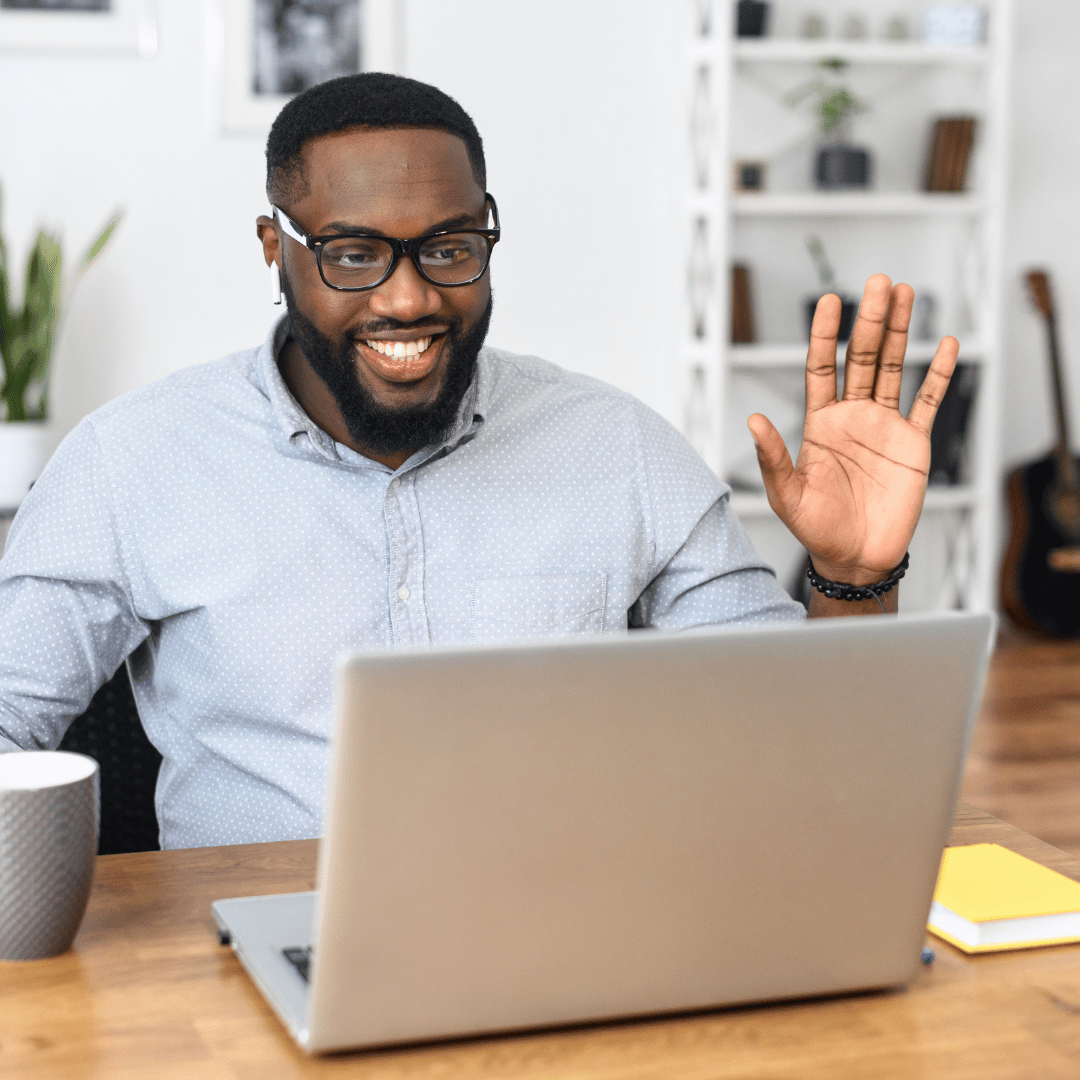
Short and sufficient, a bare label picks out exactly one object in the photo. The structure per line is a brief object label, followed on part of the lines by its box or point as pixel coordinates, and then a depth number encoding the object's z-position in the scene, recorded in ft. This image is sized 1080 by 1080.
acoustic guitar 14.37
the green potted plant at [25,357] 10.37
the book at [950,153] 13.66
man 4.35
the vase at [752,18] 13.00
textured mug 2.77
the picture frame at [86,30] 11.45
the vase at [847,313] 13.70
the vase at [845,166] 13.53
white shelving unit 13.08
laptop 2.27
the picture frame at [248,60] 11.98
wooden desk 2.46
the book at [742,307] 13.53
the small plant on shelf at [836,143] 13.30
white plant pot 10.33
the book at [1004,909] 3.00
